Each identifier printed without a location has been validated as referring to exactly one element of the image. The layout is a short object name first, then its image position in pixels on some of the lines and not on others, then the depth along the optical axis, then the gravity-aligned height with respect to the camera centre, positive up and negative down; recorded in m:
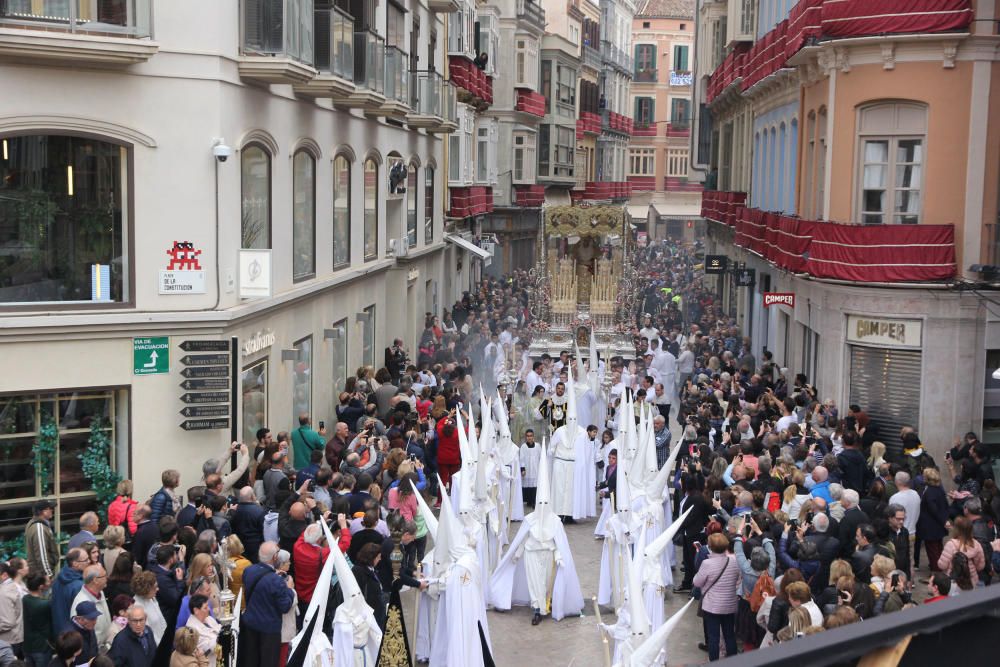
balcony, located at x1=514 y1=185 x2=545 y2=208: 55.69 -0.04
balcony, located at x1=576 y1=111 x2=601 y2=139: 67.16 +3.89
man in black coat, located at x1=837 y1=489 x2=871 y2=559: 12.35 -3.15
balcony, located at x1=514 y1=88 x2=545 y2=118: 54.50 +4.03
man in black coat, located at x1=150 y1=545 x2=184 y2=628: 10.19 -3.15
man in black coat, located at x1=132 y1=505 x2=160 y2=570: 11.23 -3.10
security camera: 14.95 +0.45
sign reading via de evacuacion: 14.38 -1.89
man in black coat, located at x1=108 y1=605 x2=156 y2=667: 9.10 -3.25
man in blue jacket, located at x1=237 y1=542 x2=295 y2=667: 10.33 -3.39
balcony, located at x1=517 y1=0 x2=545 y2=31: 55.44 +8.10
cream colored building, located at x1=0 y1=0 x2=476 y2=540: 13.53 -0.51
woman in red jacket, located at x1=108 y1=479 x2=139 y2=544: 12.23 -3.10
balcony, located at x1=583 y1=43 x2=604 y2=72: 68.62 +7.63
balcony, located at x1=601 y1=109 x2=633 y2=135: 74.81 +4.55
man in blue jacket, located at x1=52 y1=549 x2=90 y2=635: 9.69 -3.08
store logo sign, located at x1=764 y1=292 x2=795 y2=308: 23.95 -1.87
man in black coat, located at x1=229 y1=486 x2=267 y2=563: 12.30 -3.24
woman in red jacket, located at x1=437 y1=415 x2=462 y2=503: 18.34 -3.73
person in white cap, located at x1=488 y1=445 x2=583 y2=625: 14.14 -4.11
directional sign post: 14.71 -2.26
